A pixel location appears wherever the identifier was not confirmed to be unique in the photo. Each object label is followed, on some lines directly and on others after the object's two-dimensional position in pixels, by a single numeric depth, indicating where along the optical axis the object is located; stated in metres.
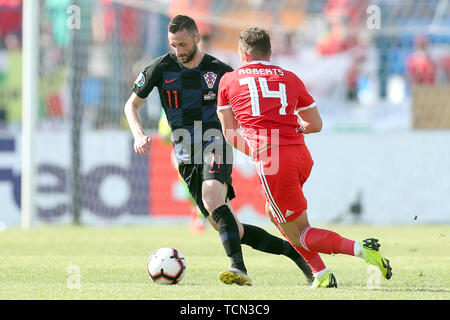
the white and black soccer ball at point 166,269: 12.38
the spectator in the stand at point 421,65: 32.66
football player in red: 11.54
